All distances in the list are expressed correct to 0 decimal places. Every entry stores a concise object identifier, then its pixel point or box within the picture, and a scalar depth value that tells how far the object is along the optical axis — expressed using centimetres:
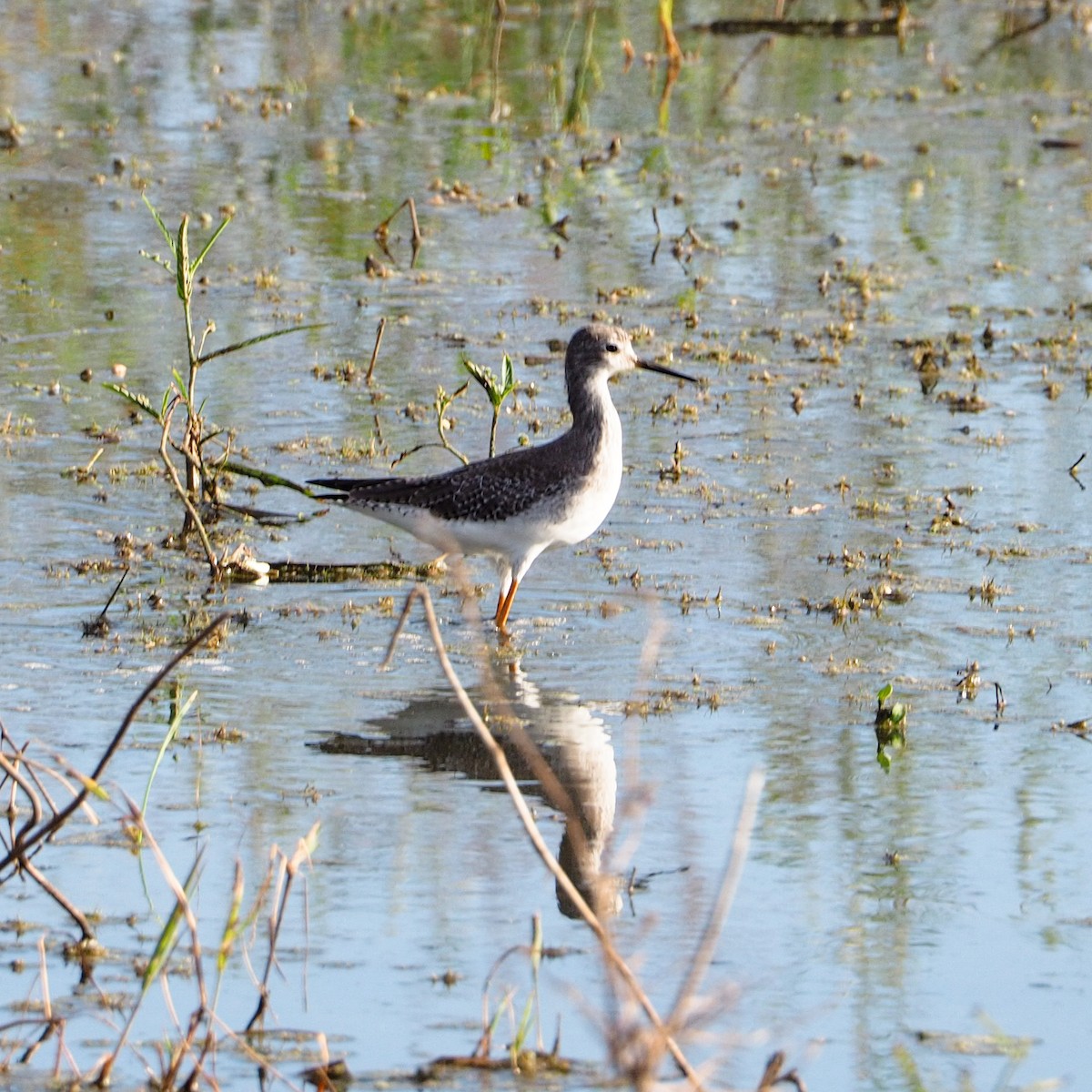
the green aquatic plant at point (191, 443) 1614
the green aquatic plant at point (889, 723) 1380
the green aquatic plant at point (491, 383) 1748
